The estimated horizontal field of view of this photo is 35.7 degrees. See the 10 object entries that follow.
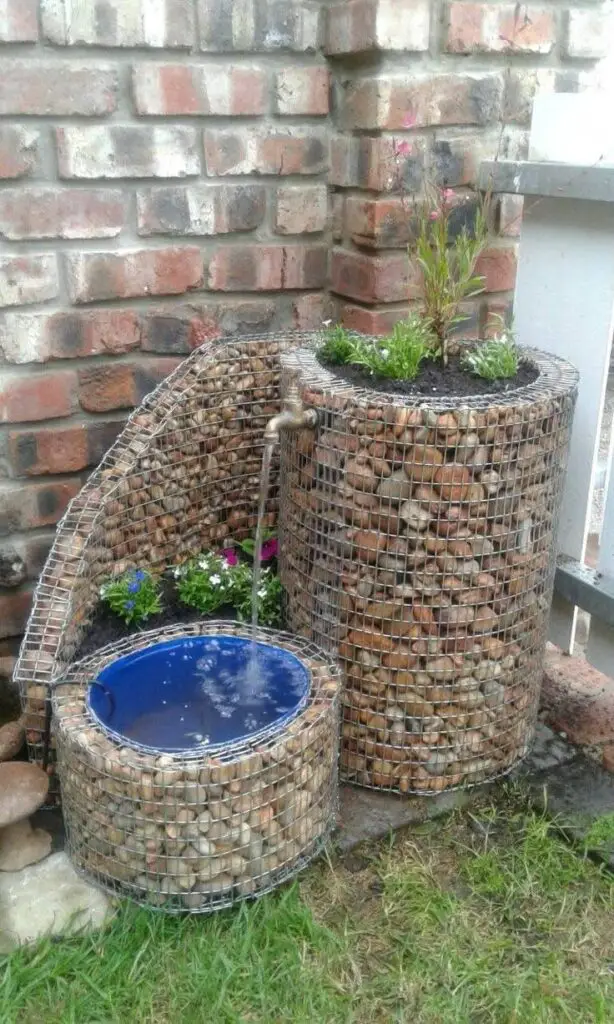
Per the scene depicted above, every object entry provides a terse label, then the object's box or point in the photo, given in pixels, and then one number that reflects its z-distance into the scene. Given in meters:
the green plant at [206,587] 2.44
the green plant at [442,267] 2.17
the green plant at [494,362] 2.14
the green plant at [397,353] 2.09
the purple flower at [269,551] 2.61
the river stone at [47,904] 1.82
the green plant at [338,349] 2.25
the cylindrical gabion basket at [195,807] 1.76
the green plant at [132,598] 2.33
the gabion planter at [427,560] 1.96
